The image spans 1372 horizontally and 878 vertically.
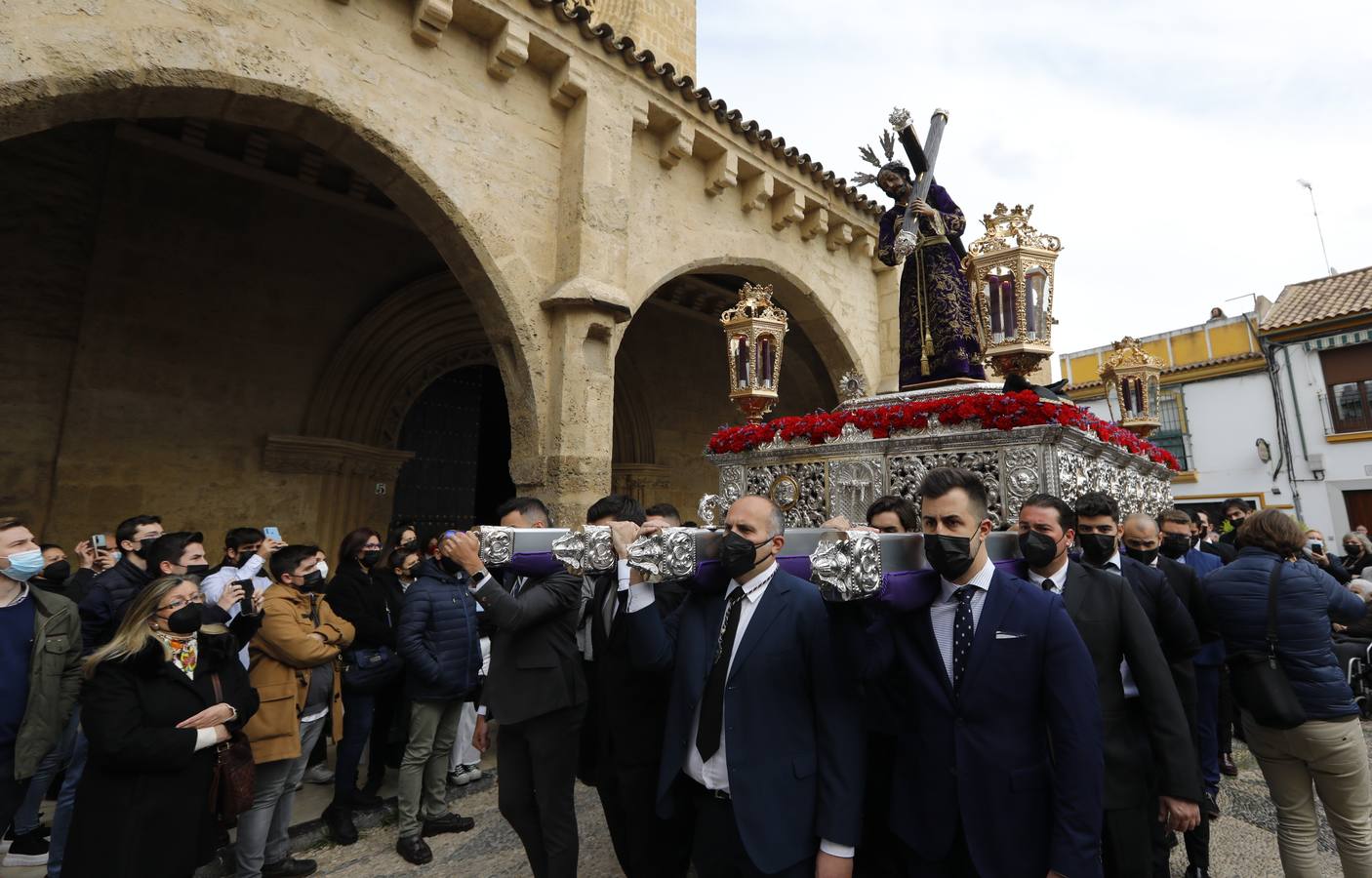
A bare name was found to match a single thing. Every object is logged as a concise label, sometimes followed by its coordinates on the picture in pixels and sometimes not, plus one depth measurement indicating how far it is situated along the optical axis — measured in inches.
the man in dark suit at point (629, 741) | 99.7
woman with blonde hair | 91.2
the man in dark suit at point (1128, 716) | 87.7
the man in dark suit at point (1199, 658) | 119.8
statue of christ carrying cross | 215.6
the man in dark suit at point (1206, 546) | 224.9
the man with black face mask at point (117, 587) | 135.6
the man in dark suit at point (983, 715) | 68.6
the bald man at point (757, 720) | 75.2
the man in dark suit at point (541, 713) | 106.6
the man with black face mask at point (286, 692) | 125.0
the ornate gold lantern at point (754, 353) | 225.6
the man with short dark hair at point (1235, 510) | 256.3
